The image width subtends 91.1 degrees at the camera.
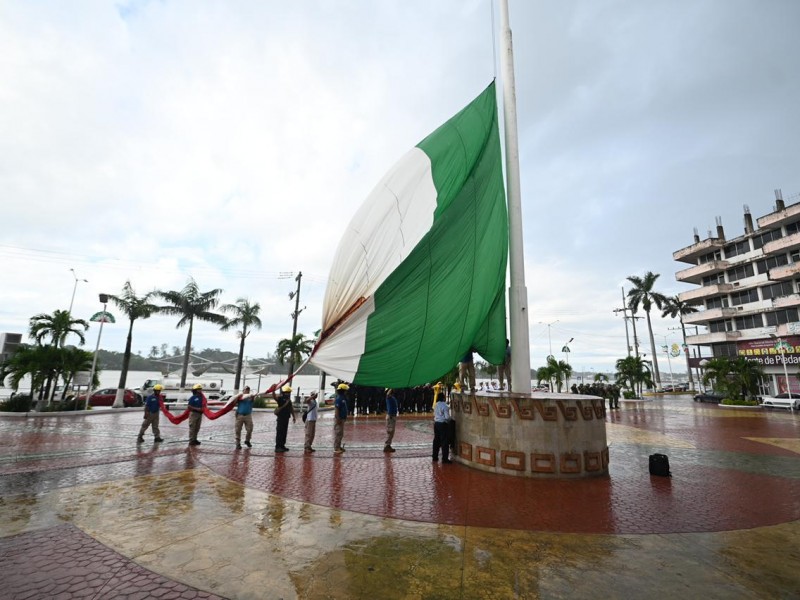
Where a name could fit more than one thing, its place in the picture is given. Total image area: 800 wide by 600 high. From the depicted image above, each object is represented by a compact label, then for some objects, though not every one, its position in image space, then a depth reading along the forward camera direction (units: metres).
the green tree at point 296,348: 36.41
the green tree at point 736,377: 31.06
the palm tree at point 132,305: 28.44
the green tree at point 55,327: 25.28
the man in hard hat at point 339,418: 11.72
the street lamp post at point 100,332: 23.45
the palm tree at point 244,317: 37.69
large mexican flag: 6.91
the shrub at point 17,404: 21.72
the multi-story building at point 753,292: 36.66
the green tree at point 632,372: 43.00
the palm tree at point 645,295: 57.69
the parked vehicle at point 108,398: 27.07
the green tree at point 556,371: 38.40
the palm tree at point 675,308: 57.70
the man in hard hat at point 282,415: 11.63
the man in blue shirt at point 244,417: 12.04
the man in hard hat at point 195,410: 12.20
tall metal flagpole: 9.65
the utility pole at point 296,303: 31.48
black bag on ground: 8.87
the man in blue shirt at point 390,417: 11.61
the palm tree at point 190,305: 32.72
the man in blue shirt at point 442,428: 10.19
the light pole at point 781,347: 31.03
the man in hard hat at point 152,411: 12.60
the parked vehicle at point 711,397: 36.34
